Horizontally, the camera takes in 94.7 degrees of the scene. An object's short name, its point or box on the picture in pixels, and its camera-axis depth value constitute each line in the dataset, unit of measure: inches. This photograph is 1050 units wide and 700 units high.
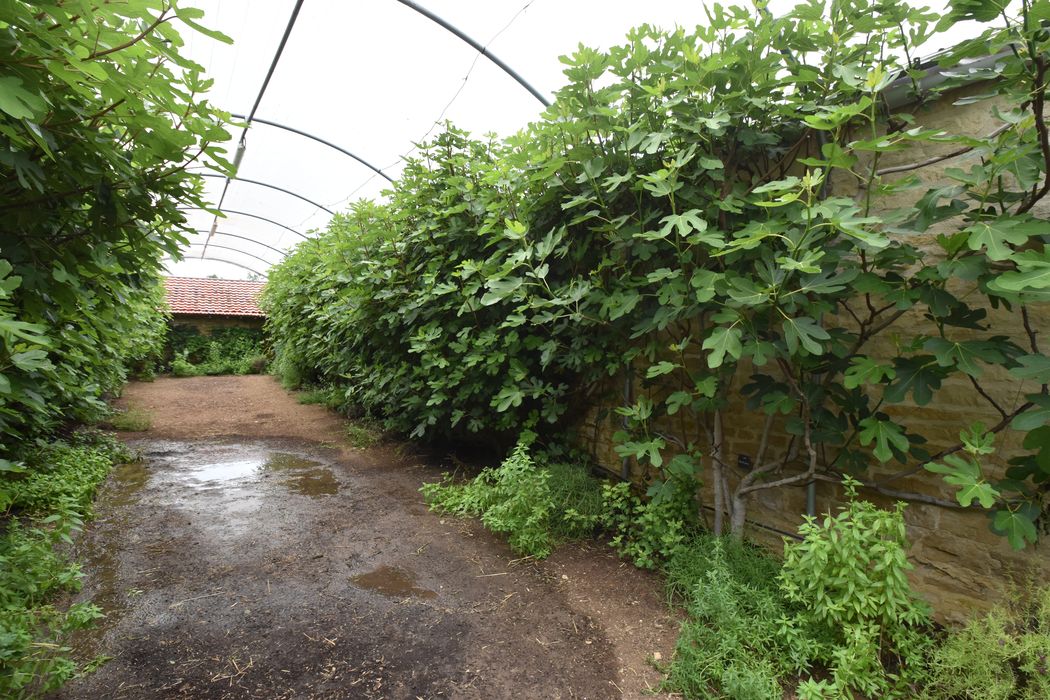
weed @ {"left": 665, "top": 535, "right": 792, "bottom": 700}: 79.2
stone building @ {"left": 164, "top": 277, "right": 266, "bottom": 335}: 649.6
